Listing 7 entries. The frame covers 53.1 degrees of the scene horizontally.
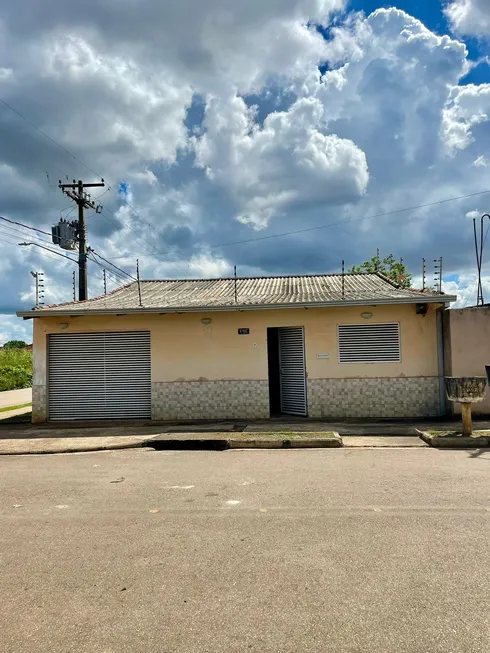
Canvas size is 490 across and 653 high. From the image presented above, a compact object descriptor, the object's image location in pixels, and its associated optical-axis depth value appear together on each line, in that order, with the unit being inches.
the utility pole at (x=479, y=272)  705.0
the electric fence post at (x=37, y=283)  548.2
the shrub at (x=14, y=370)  1073.5
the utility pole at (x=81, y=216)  876.0
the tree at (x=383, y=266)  1487.5
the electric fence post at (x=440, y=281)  498.0
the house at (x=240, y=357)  494.9
